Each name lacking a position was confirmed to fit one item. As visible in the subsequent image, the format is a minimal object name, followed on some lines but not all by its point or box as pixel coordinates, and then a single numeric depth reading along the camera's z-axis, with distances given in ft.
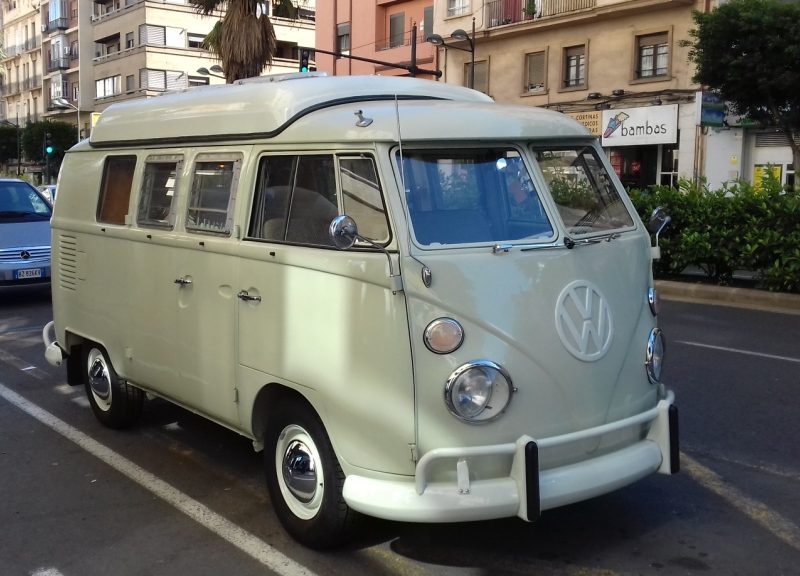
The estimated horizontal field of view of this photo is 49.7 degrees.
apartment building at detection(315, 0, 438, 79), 117.39
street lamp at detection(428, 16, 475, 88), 91.81
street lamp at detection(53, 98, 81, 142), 184.56
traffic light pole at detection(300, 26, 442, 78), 94.80
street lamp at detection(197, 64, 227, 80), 79.86
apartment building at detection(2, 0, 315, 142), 178.40
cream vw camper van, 12.10
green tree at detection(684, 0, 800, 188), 66.69
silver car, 40.45
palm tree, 75.61
